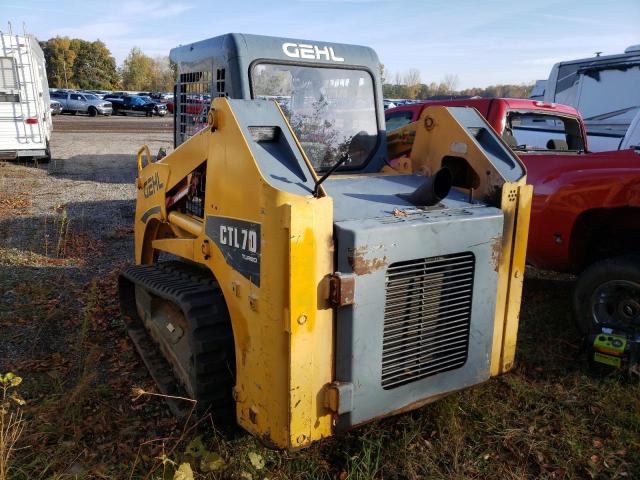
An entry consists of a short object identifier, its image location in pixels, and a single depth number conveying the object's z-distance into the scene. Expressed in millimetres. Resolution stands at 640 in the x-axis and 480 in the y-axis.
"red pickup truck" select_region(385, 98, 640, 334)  3979
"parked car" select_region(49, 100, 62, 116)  32969
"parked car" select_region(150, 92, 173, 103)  43584
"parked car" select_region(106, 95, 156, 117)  39219
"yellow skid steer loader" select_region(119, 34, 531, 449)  2477
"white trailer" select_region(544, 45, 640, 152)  9398
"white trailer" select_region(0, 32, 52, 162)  12102
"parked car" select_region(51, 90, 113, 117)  36094
